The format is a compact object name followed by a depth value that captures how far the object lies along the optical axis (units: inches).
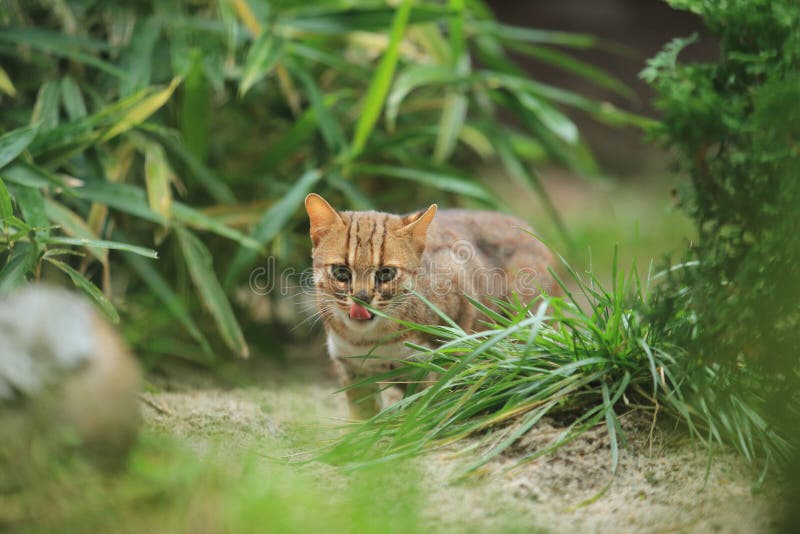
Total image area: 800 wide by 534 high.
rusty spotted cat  267.6
